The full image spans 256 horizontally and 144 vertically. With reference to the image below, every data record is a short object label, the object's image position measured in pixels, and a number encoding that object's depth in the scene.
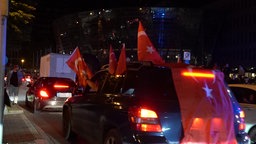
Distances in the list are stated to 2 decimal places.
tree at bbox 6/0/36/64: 11.58
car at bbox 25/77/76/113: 12.48
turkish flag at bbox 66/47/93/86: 7.54
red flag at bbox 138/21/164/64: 5.71
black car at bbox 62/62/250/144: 4.80
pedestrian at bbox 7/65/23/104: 14.56
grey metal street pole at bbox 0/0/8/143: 5.34
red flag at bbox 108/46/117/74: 5.92
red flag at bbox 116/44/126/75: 5.54
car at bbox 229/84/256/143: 7.59
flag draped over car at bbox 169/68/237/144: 4.84
